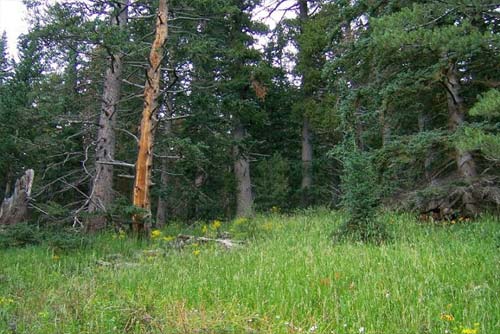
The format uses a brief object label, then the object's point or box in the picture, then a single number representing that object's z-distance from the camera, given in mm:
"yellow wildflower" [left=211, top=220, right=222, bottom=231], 10707
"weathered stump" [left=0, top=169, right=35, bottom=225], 10234
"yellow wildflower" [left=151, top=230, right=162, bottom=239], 9292
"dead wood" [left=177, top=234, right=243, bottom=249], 7991
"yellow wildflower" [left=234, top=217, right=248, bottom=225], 9873
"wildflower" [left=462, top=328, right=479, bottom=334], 3150
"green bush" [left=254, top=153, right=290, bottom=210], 17156
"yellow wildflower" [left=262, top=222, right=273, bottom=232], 9596
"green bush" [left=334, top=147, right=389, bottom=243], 7434
